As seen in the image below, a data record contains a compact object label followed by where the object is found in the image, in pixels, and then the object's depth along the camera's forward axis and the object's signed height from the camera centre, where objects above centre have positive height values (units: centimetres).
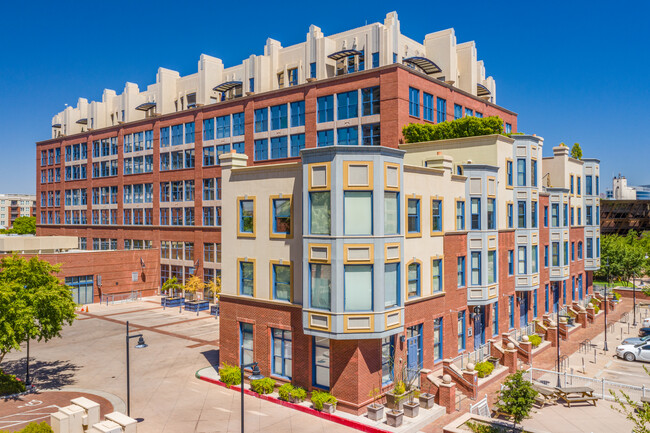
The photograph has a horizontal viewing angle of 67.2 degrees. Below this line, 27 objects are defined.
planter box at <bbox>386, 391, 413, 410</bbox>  2253 -851
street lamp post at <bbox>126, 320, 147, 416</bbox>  2241 -566
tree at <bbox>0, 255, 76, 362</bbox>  2412 -417
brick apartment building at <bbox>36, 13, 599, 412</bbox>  2330 +100
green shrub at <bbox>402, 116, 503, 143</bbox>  3816 +717
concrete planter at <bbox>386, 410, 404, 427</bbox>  2177 -897
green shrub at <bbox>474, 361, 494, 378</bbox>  2897 -905
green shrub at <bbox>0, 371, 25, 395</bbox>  2595 -878
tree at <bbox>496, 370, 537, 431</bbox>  2072 -777
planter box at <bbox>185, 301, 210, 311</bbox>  5184 -911
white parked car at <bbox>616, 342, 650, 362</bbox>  3500 -978
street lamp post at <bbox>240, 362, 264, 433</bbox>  1766 -564
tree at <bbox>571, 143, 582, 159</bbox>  5500 +734
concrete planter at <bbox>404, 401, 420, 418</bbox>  2298 -904
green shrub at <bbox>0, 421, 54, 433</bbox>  1800 -772
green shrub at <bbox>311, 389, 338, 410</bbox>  2319 -858
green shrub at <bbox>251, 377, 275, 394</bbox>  2572 -878
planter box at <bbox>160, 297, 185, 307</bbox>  5466 -917
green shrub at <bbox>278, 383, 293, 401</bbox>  2470 -873
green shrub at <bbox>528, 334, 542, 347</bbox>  3622 -916
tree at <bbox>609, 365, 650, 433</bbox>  1355 -571
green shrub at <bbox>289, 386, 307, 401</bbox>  2428 -871
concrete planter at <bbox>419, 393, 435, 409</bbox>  2408 -906
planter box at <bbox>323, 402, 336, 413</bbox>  2305 -890
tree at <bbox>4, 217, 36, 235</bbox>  13776 -129
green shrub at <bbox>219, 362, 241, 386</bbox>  2722 -873
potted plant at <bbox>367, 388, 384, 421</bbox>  2233 -885
